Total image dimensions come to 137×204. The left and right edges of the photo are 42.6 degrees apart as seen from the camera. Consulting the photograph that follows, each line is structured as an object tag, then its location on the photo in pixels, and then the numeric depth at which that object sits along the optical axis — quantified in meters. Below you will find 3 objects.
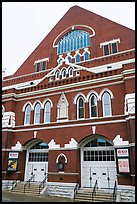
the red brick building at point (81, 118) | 14.02
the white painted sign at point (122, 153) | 12.76
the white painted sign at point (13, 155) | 16.93
